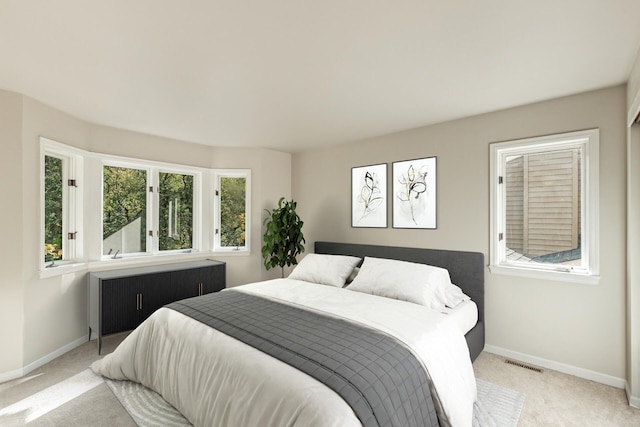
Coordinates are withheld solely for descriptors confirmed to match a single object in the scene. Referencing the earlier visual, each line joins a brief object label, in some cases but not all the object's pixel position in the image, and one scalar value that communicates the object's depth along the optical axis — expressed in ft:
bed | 4.83
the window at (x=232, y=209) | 15.15
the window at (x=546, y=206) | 8.66
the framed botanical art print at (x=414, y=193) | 11.48
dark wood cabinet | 10.28
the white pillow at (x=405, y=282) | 9.16
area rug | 6.76
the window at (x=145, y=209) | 12.28
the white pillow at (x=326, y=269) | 11.58
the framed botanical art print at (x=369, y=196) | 12.84
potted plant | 14.15
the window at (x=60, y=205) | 10.10
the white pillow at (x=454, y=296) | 9.46
